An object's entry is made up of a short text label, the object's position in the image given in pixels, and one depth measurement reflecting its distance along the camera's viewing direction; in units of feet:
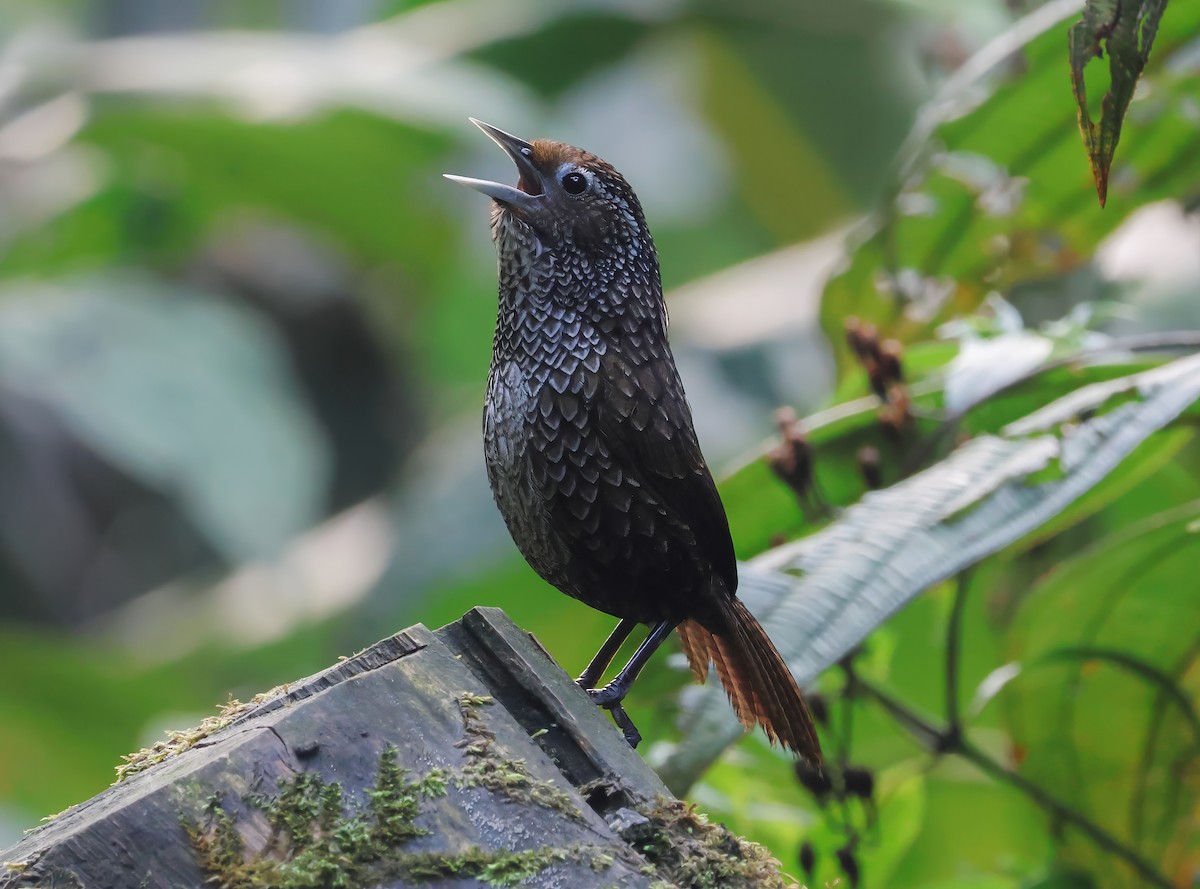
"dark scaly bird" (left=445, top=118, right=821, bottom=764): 13.87
